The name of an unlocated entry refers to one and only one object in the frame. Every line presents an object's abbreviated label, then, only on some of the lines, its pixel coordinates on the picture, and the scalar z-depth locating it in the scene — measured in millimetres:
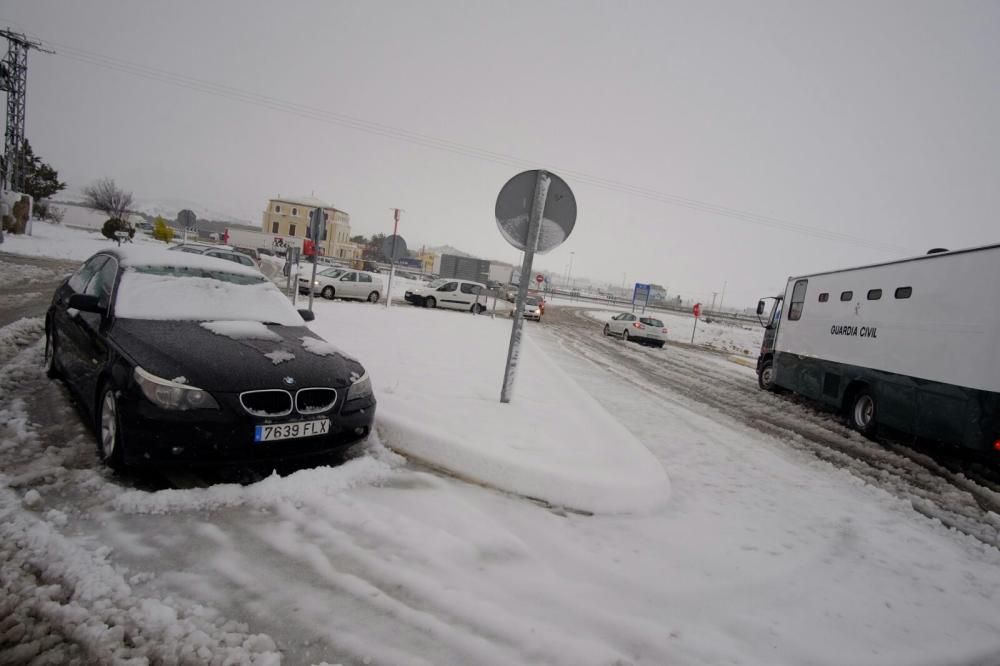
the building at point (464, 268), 71950
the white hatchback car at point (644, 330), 21511
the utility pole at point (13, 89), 35281
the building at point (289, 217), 88250
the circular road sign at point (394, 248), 13986
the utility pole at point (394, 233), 14137
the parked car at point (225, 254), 15260
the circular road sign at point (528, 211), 5320
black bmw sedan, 2906
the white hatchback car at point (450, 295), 24453
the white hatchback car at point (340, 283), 22328
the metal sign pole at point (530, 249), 5289
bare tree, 57219
